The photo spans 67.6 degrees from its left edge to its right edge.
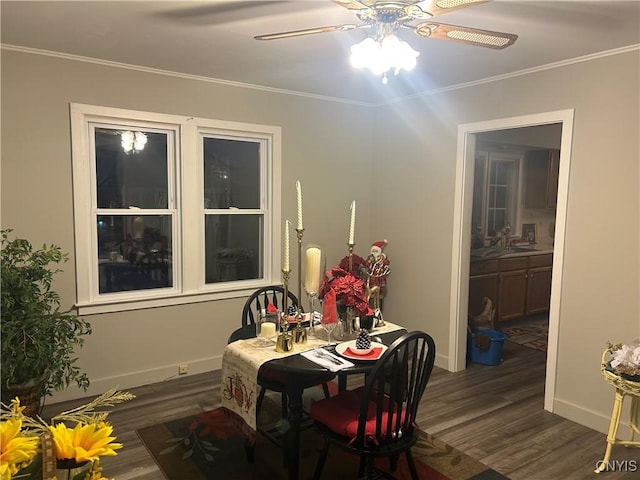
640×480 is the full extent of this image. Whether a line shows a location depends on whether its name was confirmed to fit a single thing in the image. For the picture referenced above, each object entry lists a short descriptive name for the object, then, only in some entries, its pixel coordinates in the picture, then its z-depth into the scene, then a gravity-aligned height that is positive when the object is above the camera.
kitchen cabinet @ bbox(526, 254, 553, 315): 5.71 -0.96
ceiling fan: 1.77 +0.71
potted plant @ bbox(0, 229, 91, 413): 2.70 -0.80
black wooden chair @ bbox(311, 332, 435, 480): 2.10 -1.03
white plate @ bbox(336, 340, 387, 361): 2.37 -0.77
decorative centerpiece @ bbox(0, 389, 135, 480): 0.89 -0.49
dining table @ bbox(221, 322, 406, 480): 2.26 -0.83
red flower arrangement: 2.52 -0.48
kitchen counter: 5.26 -0.57
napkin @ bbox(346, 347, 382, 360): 2.39 -0.77
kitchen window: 5.80 +0.14
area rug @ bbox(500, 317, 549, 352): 5.07 -1.46
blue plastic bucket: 4.39 -1.36
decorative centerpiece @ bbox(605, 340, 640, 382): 2.56 -0.85
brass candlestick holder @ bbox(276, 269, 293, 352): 2.45 -0.71
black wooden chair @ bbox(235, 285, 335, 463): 2.27 -0.99
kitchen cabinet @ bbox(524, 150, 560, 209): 5.72 +0.31
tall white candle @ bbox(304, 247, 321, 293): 2.50 -0.37
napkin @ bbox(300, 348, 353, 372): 2.27 -0.78
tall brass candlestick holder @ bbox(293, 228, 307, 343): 2.58 -0.72
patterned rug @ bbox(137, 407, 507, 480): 2.64 -1.51
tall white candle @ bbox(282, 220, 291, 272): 2.25 -0.29
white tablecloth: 2.34 -0.88
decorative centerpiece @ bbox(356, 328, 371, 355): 2.44 -0.74
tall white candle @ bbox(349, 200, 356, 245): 2.44 -0.13
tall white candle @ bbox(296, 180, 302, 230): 2.18 -0.07
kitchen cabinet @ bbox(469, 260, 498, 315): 5.12 -0.88
